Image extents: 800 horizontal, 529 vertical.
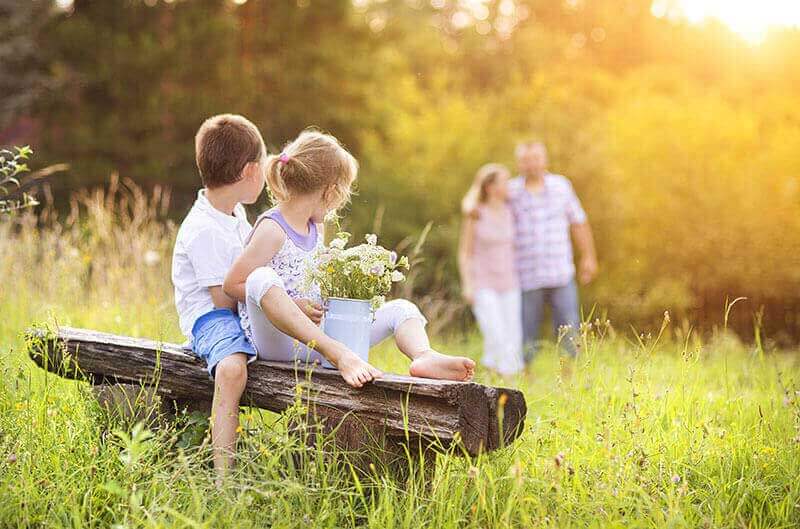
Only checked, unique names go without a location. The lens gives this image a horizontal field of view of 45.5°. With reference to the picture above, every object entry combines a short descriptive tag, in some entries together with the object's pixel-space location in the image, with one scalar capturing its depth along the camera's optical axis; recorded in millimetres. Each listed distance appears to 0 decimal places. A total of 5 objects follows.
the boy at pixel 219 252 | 3475
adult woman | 7809
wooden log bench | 3021
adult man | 7531
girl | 3584
